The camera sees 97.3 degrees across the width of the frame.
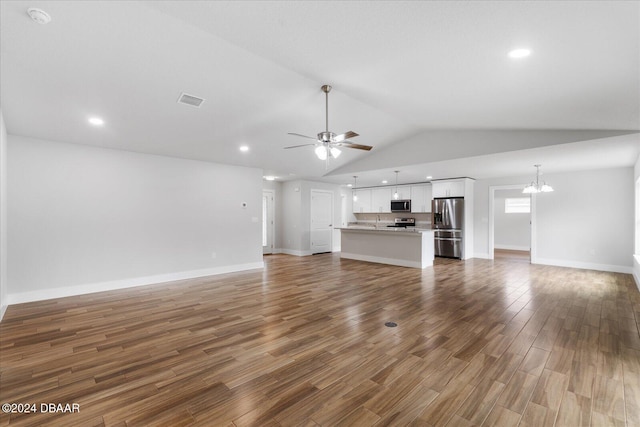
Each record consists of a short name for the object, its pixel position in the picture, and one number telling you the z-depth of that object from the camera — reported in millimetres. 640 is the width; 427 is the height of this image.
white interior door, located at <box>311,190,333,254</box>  9562
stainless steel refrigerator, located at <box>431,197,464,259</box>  8320
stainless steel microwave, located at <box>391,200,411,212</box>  9547
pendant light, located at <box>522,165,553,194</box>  6189
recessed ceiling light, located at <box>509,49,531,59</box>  2324
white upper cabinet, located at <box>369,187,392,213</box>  10034
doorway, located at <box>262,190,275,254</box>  9516
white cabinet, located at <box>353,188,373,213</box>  10594
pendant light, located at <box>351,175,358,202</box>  9041
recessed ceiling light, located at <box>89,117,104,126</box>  3986
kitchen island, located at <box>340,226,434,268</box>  6875
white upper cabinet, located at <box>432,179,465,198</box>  8367
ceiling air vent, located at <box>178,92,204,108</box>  3675
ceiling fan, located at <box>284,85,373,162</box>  3598
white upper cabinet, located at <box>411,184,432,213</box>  9172
